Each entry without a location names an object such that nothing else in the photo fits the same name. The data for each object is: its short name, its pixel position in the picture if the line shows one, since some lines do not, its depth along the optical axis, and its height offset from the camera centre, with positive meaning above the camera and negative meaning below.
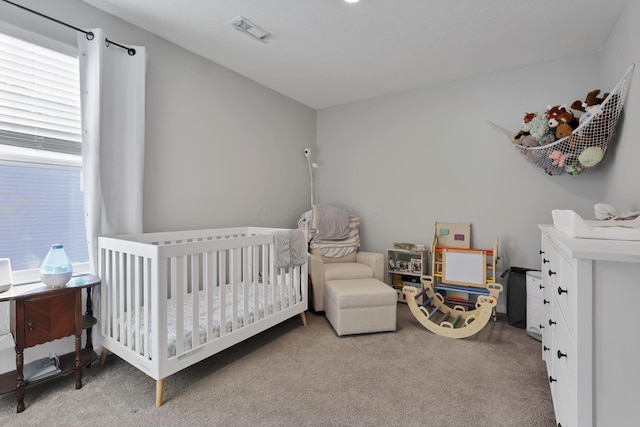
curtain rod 1.71 +1.13
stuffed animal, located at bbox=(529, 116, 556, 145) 2.28 +0.62
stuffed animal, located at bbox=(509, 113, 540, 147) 2.40 +0.63
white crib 1.61 -0.57
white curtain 1.94 +0.52
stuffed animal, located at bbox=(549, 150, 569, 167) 2.27 +0.42
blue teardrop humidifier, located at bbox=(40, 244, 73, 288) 1.69 -0.30
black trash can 2.60 -0.72
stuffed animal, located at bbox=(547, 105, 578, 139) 2.18 +0.66
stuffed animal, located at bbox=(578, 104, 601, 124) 1.96 +0.66
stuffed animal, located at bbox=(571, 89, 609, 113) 2.09 +0.78
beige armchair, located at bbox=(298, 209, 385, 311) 2.93 -0.41
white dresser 0.85 -0.34
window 1.74 +0.35
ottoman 2.44 -0.76
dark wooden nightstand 1.56 -0.57
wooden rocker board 2.31 -0.83
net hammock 1.90 +0.50
